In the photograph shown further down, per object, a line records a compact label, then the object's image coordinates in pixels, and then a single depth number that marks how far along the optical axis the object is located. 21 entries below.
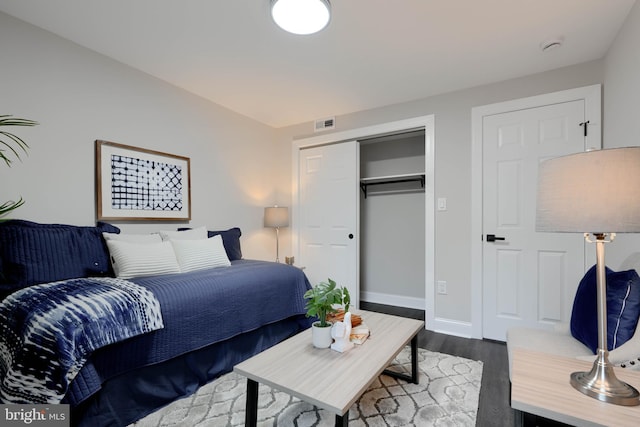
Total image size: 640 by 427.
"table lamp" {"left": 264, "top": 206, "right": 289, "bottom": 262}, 3.77
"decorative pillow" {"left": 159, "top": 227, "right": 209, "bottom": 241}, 2.62
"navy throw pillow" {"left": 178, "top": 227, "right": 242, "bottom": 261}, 3.03
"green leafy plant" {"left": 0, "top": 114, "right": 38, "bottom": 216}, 1.90
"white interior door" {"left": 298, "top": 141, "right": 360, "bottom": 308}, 3.62
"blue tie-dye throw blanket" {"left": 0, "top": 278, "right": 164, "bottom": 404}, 1.29
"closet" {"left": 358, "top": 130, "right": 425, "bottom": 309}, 3.79
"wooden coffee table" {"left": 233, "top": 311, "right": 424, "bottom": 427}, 1.14
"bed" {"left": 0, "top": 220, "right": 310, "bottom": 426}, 1.51
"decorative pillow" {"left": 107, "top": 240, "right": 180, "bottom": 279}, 2.04
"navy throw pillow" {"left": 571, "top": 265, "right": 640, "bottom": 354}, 1.28
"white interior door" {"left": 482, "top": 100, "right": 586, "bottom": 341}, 2.48
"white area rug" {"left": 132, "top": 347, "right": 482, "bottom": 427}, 1.58
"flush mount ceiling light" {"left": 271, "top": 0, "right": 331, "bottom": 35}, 1.69
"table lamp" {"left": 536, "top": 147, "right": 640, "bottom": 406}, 0.84
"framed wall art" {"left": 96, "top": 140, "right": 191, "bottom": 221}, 2.39
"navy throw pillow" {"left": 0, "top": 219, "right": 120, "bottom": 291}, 1.72
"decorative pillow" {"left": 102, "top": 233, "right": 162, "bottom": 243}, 2.19
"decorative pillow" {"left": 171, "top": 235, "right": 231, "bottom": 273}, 2.38
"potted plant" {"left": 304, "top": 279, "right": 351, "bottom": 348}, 1.53
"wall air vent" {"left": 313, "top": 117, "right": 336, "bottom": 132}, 3.72
